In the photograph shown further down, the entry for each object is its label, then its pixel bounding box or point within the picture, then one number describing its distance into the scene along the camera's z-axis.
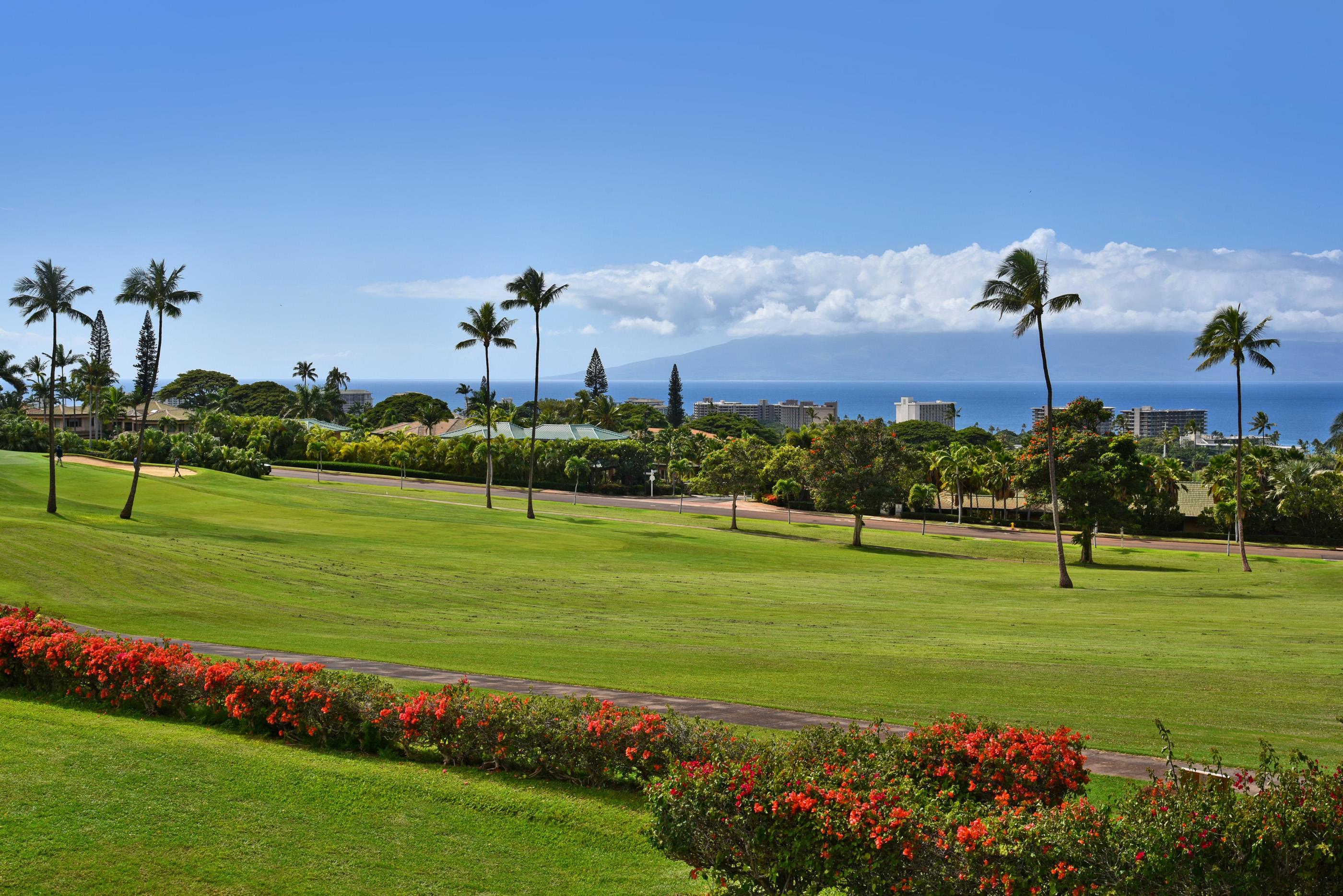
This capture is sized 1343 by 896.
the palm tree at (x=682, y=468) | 85.94
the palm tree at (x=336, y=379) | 164.50
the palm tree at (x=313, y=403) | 145.38
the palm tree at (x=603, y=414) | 135.62
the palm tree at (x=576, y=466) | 86.50
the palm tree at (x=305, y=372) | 189.68
